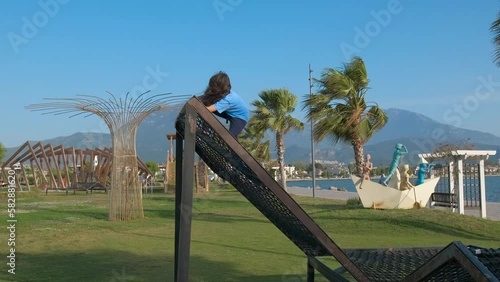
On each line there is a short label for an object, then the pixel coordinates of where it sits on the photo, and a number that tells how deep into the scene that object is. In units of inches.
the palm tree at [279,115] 1170.6
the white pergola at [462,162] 666.8
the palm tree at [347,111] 691.4
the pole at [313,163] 1199.6
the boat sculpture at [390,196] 622.5
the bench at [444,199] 691.4
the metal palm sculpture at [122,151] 575.5
